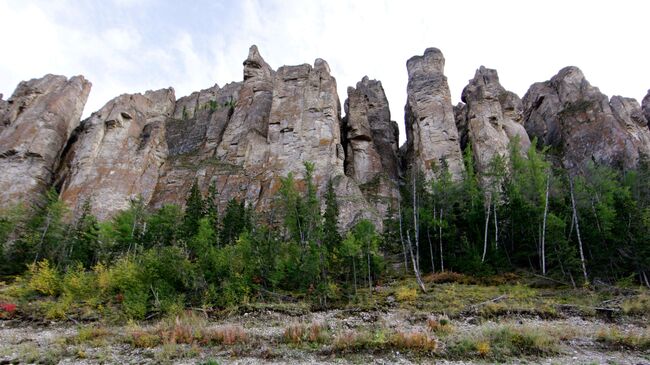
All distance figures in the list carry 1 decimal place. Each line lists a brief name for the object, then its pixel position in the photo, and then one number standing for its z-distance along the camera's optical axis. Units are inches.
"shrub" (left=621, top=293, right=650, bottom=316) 900.2
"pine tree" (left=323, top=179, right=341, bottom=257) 1486.8
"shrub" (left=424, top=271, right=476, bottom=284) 1325.0
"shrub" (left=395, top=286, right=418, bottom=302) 1131.0
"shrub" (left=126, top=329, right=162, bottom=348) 813.9
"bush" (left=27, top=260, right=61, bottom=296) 1322.6
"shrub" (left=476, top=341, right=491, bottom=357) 688.4
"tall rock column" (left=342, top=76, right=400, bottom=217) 2192.4
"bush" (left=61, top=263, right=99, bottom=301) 1243.8
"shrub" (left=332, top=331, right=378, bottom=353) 732.7
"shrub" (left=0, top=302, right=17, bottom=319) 1105.5
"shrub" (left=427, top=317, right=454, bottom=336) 818.2
